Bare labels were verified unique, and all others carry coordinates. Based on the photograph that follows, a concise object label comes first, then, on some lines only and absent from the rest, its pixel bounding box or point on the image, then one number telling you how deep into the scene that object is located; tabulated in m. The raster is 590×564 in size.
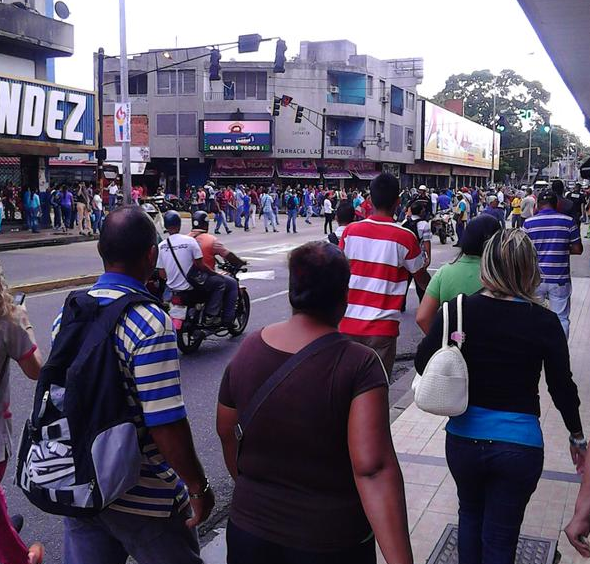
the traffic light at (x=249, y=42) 20.64
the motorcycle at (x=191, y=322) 8.65
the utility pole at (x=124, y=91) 23.08
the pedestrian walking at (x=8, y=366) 3.30
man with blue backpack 2.44
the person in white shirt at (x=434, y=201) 30.52
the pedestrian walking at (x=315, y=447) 2.19
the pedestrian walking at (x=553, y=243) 7.25
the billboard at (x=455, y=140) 61.34
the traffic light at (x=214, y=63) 22.62
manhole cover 3.95
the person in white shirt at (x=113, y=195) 31.72
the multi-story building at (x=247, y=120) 48.34
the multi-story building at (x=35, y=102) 23.23
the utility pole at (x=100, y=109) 25.94
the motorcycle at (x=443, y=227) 23.83
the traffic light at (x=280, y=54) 21.44
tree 91.50
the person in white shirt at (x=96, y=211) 26.89
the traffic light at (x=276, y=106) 36.64
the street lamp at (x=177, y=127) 47.75
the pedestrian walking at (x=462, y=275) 4.39
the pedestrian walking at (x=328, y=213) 27.39
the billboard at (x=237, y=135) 47.97
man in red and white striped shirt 5.04
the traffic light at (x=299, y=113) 41.13
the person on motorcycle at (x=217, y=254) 8.82
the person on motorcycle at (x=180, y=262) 8.44
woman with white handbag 3.00
